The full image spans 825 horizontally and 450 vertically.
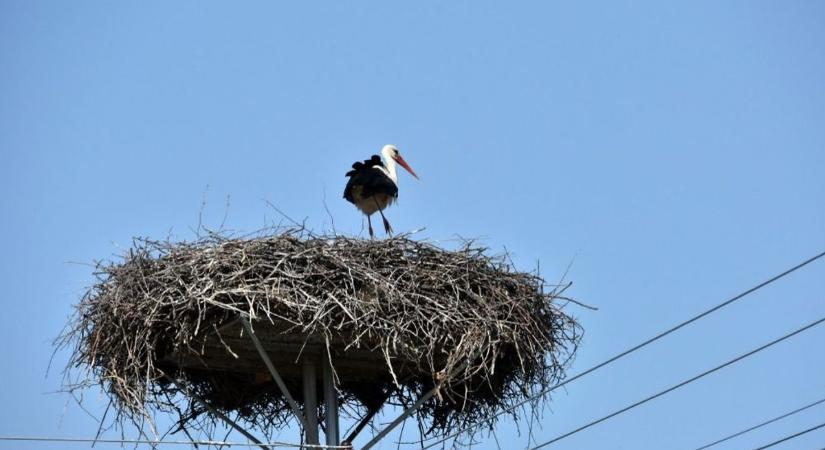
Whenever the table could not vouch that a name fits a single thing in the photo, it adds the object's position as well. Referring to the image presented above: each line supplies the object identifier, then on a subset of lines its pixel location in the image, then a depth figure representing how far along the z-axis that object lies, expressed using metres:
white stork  26.16
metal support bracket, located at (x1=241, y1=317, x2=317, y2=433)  19.52
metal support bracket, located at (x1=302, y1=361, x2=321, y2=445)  21.53
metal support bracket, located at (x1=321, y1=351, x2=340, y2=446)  21.59
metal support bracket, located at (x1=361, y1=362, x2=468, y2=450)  21.45
